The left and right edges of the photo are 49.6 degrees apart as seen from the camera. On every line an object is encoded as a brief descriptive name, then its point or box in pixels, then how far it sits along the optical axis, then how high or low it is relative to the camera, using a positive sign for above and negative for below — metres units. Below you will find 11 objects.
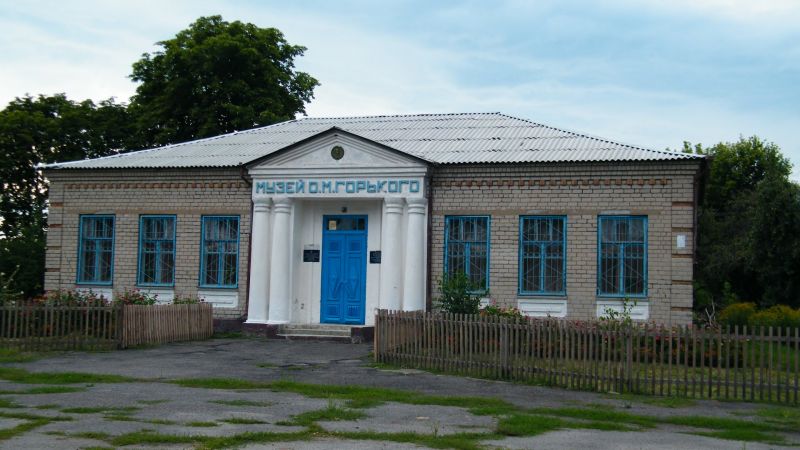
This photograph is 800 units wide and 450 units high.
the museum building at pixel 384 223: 18.14 +1.12
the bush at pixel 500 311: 17.17 -0.72
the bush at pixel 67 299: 16.67 -0.66
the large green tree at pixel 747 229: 29.39 +1.97
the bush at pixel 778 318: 22.09 -0.93
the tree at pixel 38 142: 31.48 +4.67
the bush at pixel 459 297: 17.09 -0.44
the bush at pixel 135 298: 19.09 -0.68
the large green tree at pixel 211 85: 33.09 +7.26
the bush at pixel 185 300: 19.95 -0.72
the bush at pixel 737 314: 23.50 -0.92
